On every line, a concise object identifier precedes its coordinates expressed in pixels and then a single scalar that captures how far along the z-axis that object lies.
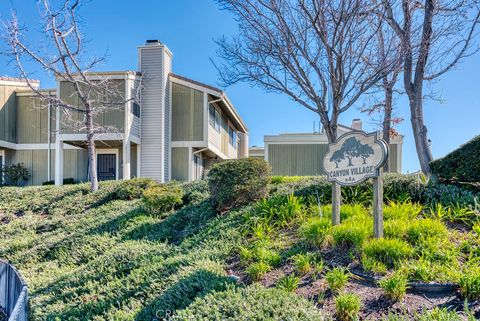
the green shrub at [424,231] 4.89
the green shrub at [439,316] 3.18
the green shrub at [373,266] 4.30
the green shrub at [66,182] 17.38
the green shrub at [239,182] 7.92
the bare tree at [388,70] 6.98
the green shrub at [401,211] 5.73
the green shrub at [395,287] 3.73
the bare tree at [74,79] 13.66
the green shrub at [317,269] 4.45
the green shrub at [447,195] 6.25
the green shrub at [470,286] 3.63
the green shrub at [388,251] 4.50
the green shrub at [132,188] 11.82
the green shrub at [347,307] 3.56
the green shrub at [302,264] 4.59
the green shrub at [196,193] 9.70
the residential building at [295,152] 18.16
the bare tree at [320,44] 6.58
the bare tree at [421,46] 8.55
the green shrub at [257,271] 4.61
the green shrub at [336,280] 4.04
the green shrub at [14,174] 17.78
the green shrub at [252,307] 3.58
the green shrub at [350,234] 4.91
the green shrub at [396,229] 5.02
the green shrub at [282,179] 9.30
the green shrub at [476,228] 4.97
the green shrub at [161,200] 9.32
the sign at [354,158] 5.18
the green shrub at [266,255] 4.96
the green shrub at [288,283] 4.18
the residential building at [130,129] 16.38
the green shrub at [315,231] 5.20
